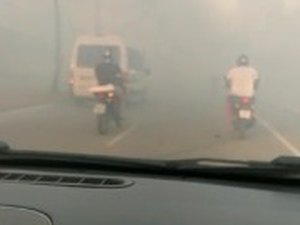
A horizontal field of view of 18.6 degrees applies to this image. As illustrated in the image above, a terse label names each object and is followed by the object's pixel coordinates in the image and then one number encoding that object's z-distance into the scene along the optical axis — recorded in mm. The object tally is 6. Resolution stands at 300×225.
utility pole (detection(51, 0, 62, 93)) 8941
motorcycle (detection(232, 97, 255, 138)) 10375
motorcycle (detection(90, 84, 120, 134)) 12203
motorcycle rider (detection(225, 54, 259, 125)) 9059
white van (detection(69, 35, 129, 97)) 11781
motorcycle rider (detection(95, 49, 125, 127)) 12183
